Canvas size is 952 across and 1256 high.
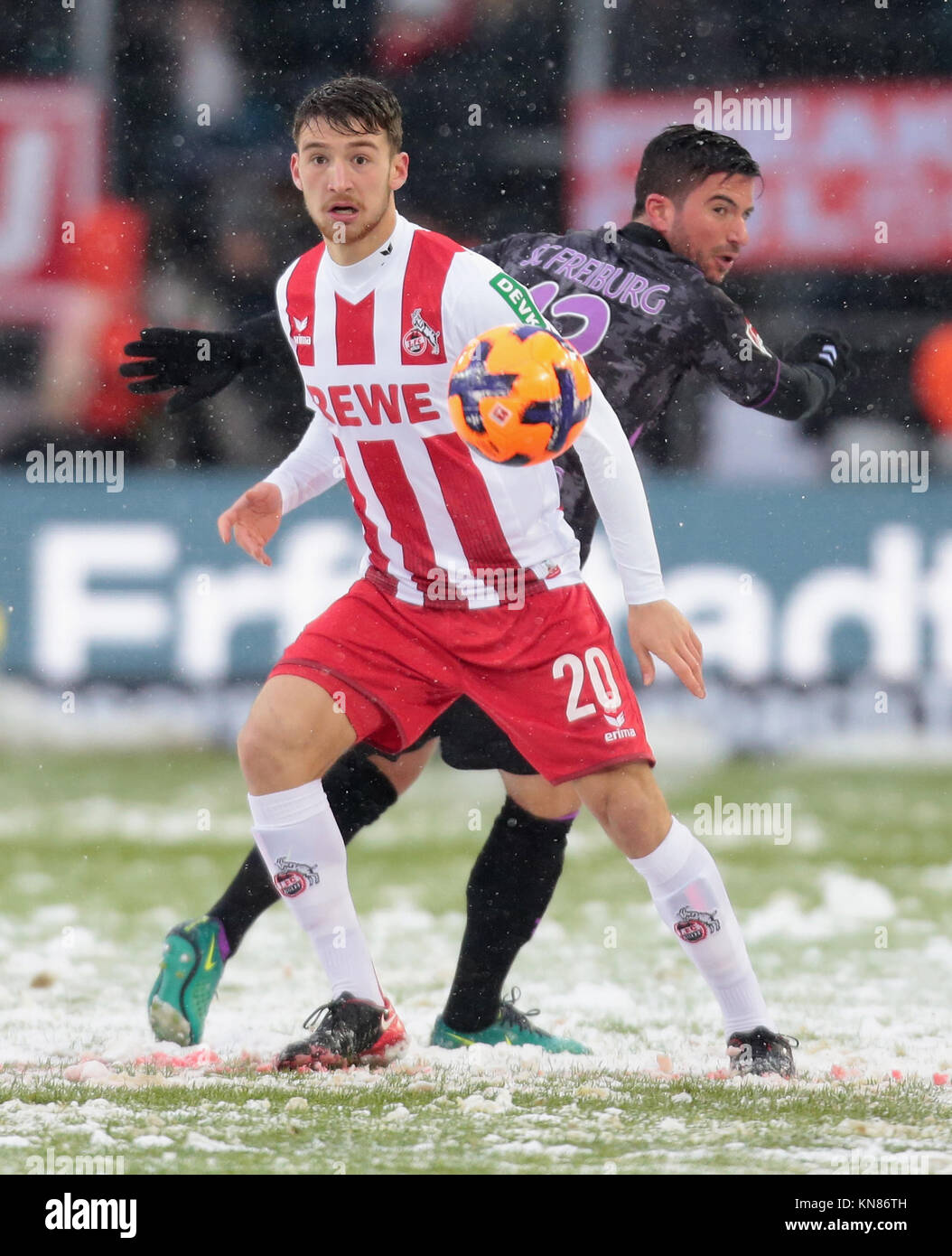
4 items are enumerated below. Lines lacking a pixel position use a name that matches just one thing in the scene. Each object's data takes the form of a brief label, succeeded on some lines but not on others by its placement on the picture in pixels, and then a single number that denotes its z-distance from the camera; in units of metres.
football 5.72
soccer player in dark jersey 6.90
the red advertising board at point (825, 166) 17.14
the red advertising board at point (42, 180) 17.44
